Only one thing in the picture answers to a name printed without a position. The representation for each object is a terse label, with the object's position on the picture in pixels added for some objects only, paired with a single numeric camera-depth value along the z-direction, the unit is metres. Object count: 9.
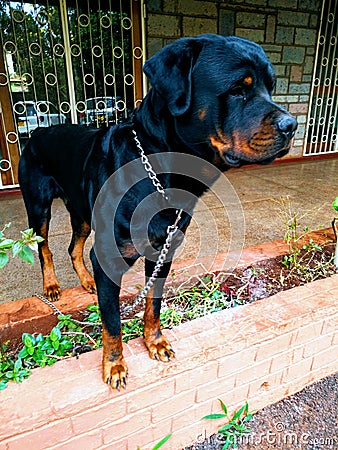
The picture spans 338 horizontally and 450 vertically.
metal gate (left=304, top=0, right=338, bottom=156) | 6.23
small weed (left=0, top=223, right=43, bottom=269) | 1.16
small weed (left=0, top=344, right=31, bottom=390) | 1.31
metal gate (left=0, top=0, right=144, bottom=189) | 4.18
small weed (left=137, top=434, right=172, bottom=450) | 1.48
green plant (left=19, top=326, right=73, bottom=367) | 1.47
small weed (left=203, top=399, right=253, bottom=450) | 1.58
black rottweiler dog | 1.22
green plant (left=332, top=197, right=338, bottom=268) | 2.22
